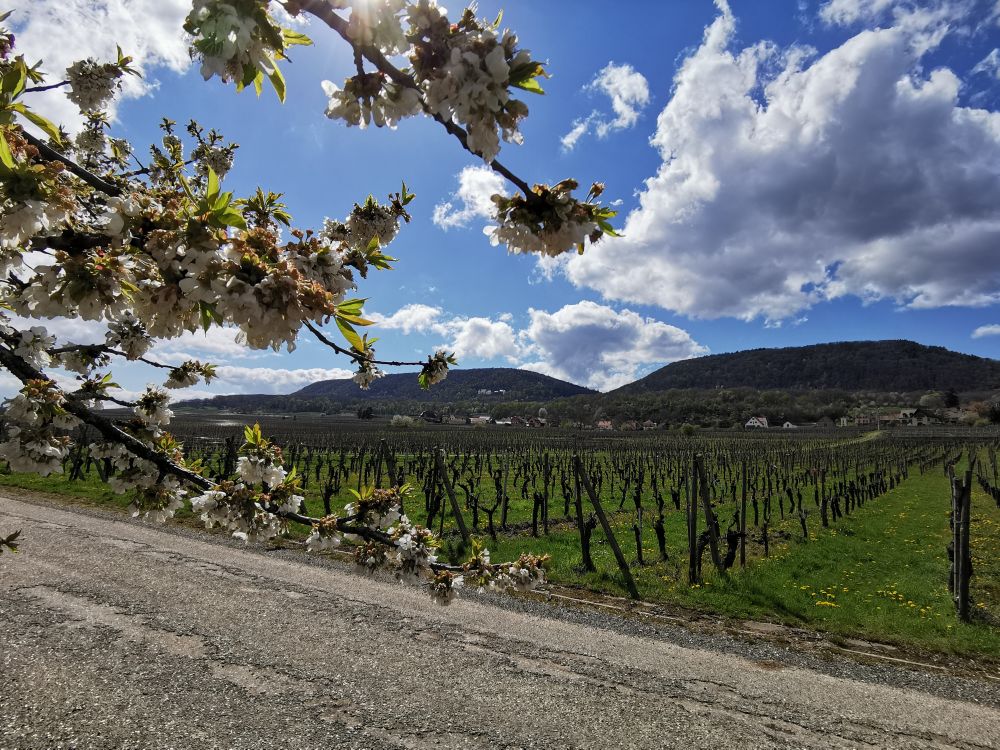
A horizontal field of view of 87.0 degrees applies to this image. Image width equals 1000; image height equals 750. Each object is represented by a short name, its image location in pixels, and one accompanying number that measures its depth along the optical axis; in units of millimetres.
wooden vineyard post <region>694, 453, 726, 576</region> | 12070
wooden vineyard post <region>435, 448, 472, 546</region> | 13130
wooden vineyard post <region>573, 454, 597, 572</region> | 12055
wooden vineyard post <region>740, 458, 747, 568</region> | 12900
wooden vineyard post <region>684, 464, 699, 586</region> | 11404
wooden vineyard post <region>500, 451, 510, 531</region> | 18292
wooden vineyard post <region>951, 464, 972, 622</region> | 9461
